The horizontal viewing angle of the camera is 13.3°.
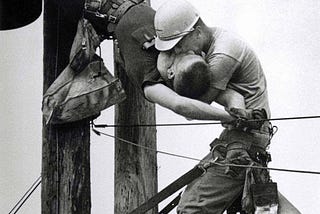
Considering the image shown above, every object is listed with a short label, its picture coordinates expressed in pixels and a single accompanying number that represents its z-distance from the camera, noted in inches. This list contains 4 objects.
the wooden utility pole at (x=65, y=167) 346.7
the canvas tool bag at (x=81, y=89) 351.7
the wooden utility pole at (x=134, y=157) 362.6
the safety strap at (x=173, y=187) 334.1
